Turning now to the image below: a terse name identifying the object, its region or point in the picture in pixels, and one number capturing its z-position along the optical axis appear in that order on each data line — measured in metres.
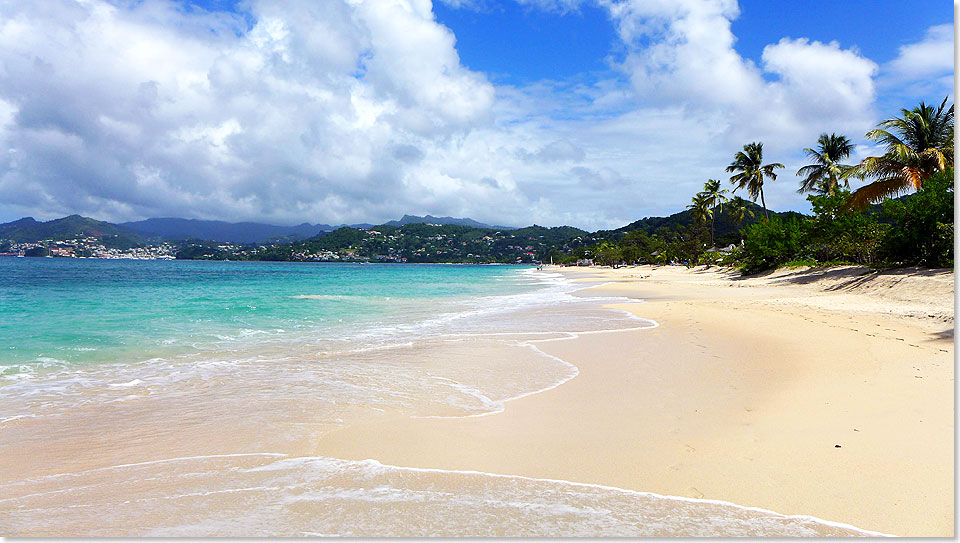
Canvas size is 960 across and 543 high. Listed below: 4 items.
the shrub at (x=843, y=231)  22.11
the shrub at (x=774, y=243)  30.09
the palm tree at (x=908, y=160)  21.78
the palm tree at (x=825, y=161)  44.66
